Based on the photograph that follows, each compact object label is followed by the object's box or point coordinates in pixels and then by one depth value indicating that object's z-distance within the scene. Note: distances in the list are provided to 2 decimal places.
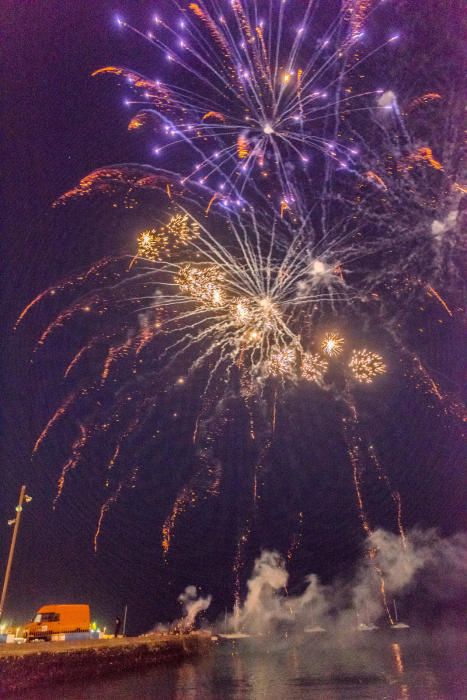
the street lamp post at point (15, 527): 25.40
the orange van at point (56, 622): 31.07
